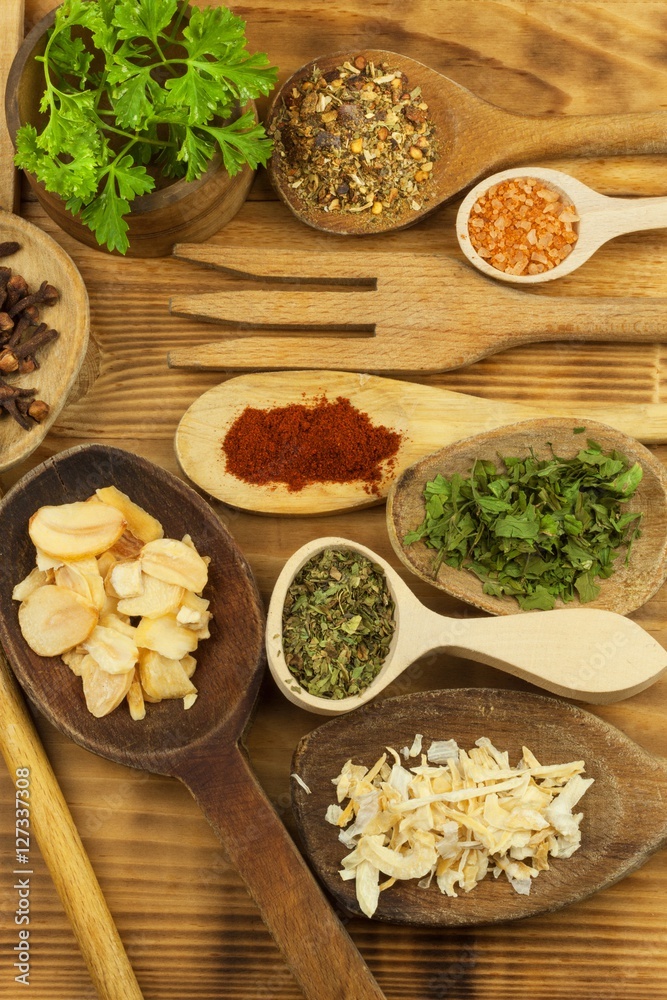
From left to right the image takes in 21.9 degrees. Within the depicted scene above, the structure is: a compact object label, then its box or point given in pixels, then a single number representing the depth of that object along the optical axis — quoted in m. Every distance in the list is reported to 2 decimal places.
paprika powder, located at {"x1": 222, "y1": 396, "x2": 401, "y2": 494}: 0.54
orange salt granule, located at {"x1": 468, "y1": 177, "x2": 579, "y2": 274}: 0.54
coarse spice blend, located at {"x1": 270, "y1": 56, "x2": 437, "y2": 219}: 0.54
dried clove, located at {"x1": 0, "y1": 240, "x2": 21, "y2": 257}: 0.53
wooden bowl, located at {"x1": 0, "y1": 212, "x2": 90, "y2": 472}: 0.52
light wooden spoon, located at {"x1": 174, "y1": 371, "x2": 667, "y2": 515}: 0.54
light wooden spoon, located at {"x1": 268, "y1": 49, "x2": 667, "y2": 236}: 0.55
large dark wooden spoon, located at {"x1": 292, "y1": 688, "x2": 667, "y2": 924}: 0.51
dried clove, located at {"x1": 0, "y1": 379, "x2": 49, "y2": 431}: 0.52
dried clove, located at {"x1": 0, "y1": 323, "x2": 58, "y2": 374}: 0.52
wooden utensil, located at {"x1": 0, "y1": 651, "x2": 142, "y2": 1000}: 0.52
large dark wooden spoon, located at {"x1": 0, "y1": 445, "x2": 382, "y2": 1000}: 0.51
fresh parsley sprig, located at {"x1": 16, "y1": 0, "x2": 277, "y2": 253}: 0.50
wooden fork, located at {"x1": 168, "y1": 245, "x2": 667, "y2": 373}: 0.54
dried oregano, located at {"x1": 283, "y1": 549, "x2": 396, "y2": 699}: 0.52
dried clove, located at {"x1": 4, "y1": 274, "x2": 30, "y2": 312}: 0.53
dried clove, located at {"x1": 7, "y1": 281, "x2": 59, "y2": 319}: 0.52
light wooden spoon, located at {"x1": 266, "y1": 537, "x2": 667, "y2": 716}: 0.52
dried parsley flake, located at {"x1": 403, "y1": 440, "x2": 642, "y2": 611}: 0.52
